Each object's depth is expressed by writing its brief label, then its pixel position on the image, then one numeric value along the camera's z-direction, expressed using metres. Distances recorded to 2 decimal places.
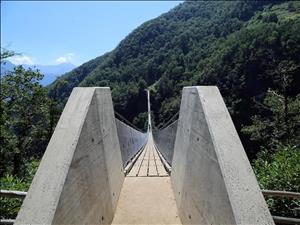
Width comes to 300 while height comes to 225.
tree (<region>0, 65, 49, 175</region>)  11.95
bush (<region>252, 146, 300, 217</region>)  2.96
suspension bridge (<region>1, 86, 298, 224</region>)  1.43
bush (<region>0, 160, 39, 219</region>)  3.03
